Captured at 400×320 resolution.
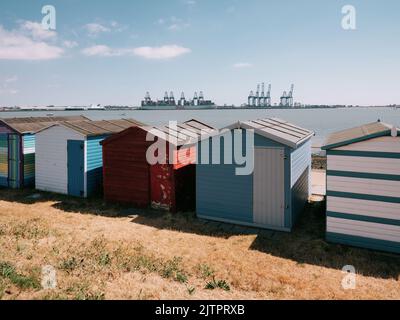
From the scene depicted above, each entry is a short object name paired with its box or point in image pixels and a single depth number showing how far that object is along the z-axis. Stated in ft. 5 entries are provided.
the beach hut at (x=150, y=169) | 46.29
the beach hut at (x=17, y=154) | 59.82
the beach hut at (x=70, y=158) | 54.24
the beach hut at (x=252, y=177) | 38.50
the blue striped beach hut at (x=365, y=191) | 32.32
